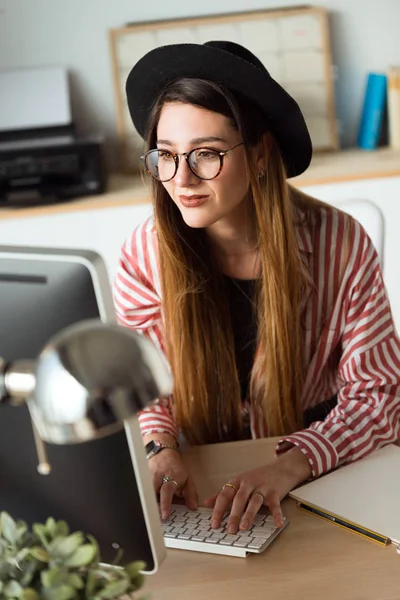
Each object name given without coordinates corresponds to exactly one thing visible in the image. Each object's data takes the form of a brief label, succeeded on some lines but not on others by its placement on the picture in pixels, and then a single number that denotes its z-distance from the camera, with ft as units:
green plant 2.33
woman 4.84
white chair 5.99
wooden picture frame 10.70
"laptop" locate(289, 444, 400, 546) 3.69
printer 9.73
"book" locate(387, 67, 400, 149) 10.43
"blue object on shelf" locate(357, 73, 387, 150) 10.66
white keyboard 3.62
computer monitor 2.75
